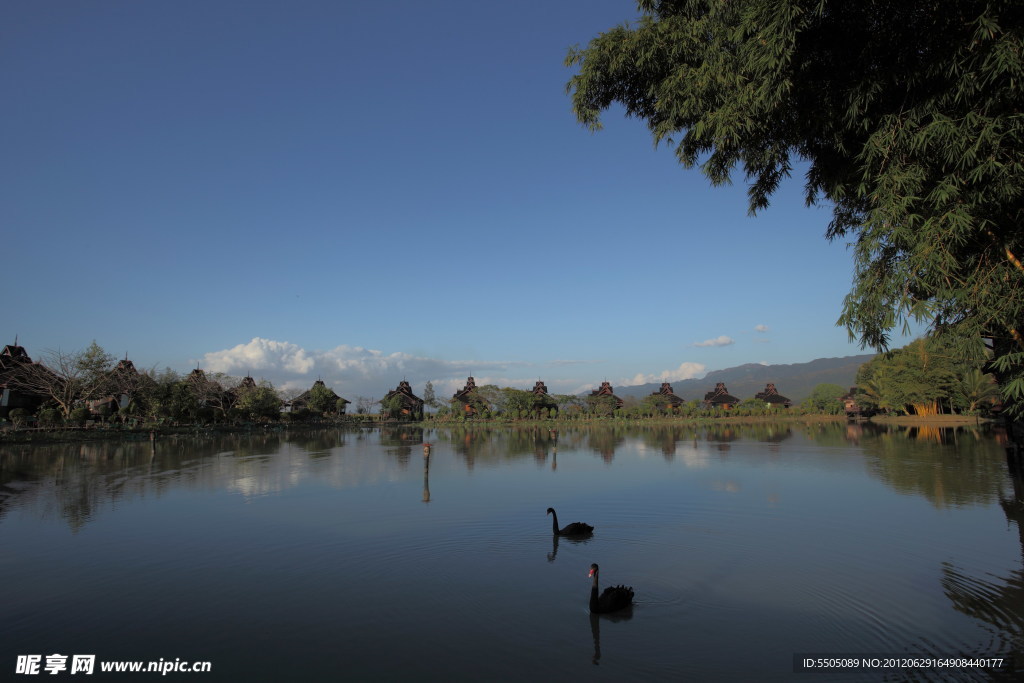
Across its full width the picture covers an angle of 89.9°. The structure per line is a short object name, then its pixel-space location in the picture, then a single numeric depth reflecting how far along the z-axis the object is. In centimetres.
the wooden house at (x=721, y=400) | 8600
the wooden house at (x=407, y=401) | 8000
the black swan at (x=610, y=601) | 762
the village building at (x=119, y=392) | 4356
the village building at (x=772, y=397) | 8781
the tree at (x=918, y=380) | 5062
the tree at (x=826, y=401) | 8023
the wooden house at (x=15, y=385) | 4000
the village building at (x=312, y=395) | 7119
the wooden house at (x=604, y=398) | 7375
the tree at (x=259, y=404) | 5631
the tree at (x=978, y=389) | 4622
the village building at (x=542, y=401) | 7231
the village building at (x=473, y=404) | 7150
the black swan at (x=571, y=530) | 1198
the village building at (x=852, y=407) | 7455
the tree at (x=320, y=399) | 7006
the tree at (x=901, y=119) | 786
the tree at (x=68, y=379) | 3891
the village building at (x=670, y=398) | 7744
